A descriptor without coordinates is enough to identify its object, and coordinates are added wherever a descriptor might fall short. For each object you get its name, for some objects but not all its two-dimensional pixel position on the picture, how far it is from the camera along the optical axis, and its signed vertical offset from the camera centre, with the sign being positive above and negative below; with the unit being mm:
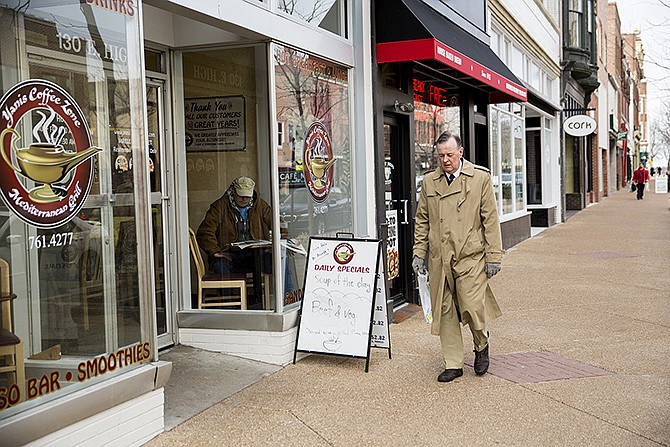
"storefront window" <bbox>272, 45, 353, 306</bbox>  7391 +378
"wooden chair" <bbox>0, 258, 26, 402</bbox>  4312 -714
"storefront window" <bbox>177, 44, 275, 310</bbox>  7289 +193
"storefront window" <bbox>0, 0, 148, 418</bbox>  4383 +50
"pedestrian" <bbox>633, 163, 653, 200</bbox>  40719 +222
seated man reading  7375 -252
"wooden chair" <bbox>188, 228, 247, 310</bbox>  7449 -763
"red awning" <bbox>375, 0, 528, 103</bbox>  8602 +1574
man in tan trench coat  6480 -457
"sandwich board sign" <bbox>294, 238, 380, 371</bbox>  6988 -848
